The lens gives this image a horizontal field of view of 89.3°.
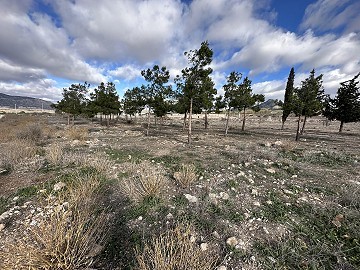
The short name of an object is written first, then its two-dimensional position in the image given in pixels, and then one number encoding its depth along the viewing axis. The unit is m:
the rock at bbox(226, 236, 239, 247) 3.51
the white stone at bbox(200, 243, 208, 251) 3.38
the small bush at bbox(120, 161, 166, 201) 5.09
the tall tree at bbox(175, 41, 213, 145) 12.77
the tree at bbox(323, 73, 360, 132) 23.56
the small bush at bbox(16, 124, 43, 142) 13.28
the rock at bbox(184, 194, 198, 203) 5.05
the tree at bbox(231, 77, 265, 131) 18.81
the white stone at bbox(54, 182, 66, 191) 5.36
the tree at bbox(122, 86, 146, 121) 19.18
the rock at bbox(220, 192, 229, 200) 5.25
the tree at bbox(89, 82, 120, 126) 27.61
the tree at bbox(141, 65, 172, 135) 17.31
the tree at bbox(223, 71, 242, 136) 17.87
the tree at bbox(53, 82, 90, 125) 28.38
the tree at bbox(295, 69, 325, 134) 14.87
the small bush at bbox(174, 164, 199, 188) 5.89
